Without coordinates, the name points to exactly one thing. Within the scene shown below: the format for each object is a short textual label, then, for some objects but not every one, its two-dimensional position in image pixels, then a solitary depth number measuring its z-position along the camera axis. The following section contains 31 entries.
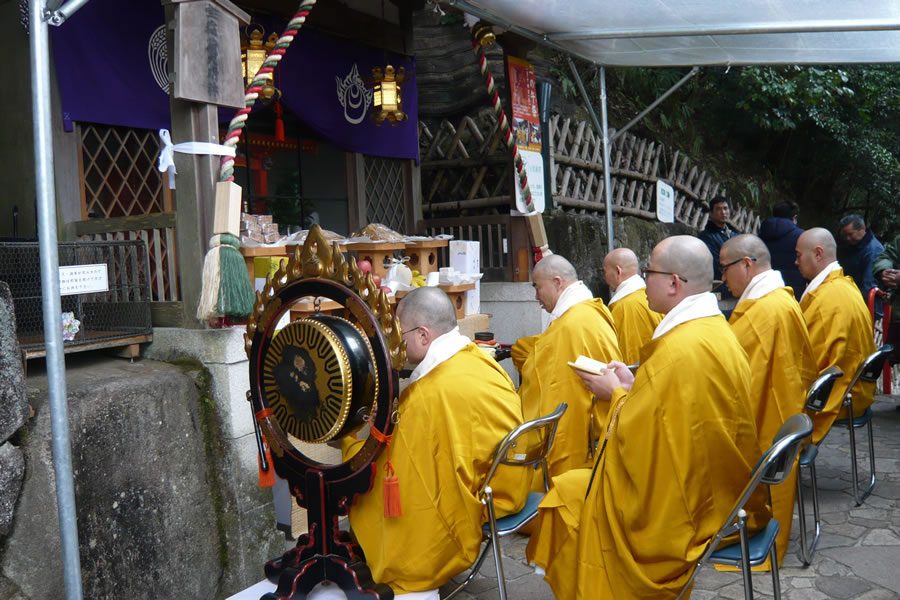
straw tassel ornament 4.17
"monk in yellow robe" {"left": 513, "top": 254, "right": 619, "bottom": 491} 4.79
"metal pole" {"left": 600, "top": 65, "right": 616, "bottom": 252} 7.53
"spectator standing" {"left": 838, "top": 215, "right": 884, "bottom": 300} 7.66
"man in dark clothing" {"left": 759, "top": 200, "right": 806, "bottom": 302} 8.06
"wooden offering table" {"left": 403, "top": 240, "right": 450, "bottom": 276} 6.34
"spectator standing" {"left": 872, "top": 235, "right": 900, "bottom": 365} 7.25
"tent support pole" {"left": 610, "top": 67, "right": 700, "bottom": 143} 7.85
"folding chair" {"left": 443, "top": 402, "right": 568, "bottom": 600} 3.19
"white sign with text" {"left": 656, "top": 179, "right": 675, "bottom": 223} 8.85
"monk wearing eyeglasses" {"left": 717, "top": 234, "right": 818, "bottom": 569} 4.35
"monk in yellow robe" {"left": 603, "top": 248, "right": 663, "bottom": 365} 5.73
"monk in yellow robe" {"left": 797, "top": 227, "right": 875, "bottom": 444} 5.12
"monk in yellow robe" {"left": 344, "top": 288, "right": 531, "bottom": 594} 3.15
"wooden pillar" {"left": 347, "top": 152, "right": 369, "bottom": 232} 7.73
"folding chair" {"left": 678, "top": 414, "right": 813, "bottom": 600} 2.71
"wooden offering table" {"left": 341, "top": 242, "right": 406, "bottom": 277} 5.85
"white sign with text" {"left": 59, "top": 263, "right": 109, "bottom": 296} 3.64
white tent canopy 5.86
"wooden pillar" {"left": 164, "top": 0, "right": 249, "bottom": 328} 4.28
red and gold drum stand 2.89
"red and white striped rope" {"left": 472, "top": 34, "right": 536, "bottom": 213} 6.80
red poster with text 7.43
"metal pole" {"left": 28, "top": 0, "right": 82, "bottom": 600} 2.88
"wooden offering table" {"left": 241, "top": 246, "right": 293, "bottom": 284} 4.81
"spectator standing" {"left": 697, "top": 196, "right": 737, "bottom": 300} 8.45
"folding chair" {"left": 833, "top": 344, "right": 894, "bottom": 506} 4.90
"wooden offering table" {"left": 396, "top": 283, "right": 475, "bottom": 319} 6.22
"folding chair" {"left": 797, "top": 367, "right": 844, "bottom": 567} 4.19
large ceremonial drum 2.85
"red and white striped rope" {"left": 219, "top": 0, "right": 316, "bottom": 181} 4.43
